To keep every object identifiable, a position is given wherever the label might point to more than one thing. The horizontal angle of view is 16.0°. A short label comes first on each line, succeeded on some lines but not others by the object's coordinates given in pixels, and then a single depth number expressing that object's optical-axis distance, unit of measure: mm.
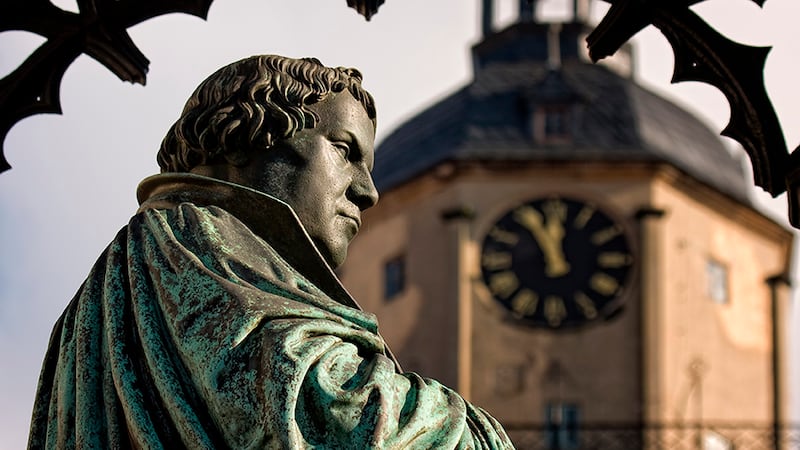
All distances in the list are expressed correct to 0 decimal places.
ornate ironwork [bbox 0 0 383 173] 5395
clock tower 42812
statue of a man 4301
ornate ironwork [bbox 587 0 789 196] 5105
